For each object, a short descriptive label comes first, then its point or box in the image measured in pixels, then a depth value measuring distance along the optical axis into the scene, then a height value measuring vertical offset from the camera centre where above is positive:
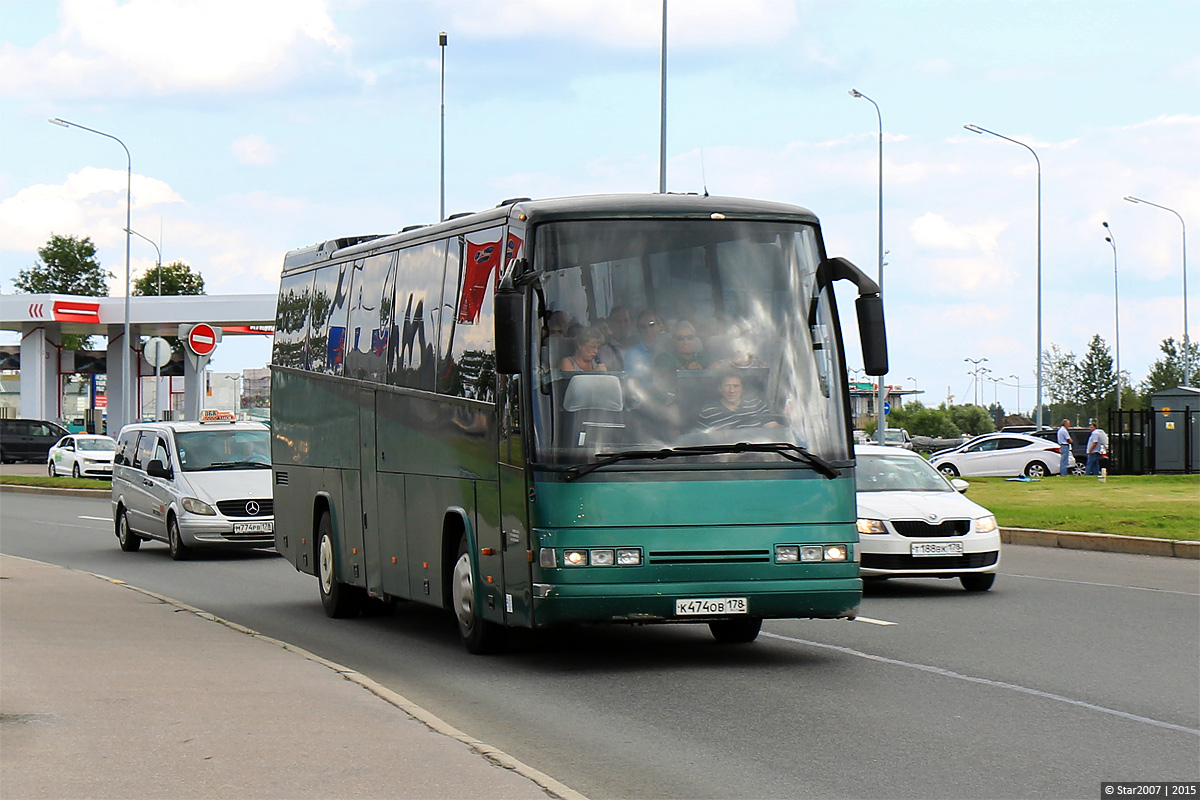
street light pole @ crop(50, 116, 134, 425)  48.73 +3.34
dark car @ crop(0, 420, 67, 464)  61.09 -0.77
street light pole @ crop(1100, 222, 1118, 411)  72.80 +3.99
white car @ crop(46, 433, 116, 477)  47.34 -1.15
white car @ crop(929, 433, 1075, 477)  45.53 -1.29
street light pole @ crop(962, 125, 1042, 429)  51.91 +9.46
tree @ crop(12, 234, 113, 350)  138.88 +13.01
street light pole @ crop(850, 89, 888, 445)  45.62 +0.25
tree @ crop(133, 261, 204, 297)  141.50 +12.36
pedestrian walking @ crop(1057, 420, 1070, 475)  45.72 -1.07
